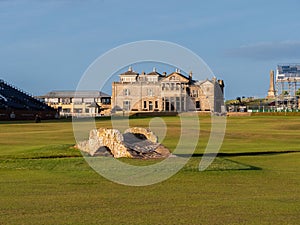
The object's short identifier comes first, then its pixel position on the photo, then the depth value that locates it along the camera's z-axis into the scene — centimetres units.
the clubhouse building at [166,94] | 17912
